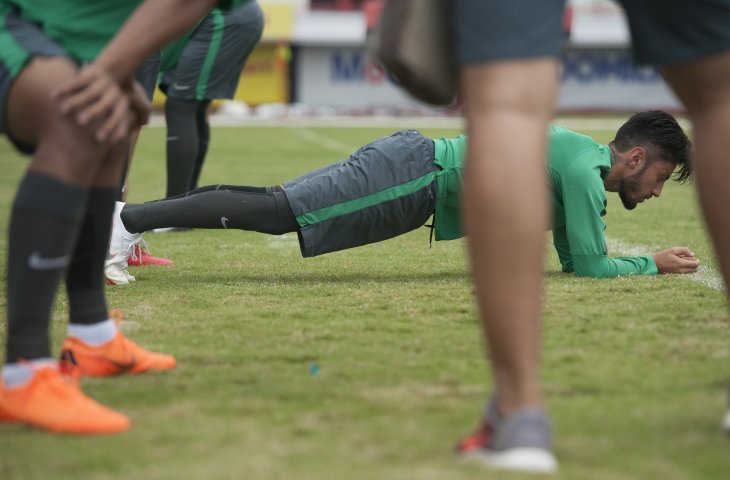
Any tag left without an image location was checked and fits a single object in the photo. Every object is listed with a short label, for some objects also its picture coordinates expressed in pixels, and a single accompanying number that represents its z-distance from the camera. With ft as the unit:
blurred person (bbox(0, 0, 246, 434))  15.20
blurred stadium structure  224.53
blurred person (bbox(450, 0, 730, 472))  13.52
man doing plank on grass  29.19
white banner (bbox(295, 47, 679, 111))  229.66
